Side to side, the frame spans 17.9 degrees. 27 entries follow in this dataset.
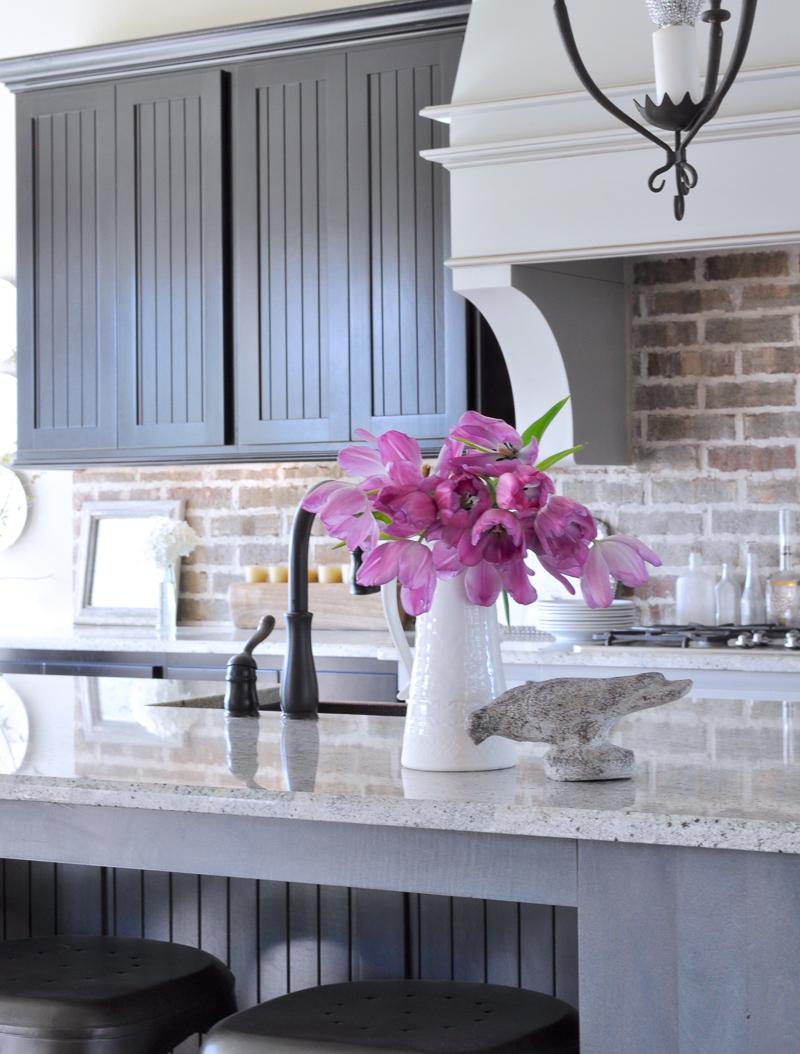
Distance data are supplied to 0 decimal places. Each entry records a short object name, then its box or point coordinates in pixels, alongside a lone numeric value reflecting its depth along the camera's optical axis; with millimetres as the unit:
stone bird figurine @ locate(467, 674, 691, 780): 3052
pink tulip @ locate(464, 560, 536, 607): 3313
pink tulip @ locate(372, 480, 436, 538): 3171
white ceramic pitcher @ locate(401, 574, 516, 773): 3390
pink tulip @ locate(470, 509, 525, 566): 3141
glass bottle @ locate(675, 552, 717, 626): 5730
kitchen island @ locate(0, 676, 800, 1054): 2777
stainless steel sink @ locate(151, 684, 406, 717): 4622
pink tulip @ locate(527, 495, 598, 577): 3167
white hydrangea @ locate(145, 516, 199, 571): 6014
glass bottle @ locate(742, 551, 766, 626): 5688
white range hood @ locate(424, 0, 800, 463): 5261
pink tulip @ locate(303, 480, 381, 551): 3283
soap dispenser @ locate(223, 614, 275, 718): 4417
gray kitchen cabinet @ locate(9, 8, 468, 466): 5731
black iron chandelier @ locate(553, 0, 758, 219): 4132
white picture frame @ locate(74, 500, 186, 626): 6248
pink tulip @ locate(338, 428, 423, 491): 3213
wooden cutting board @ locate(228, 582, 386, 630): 5801
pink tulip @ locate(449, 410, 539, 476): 3257
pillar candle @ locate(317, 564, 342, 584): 5984
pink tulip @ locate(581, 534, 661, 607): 3283
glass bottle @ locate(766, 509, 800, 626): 5628
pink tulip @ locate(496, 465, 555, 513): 3127
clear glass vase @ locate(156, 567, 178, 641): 6061
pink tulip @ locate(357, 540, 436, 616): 3199
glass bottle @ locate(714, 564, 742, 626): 5700
